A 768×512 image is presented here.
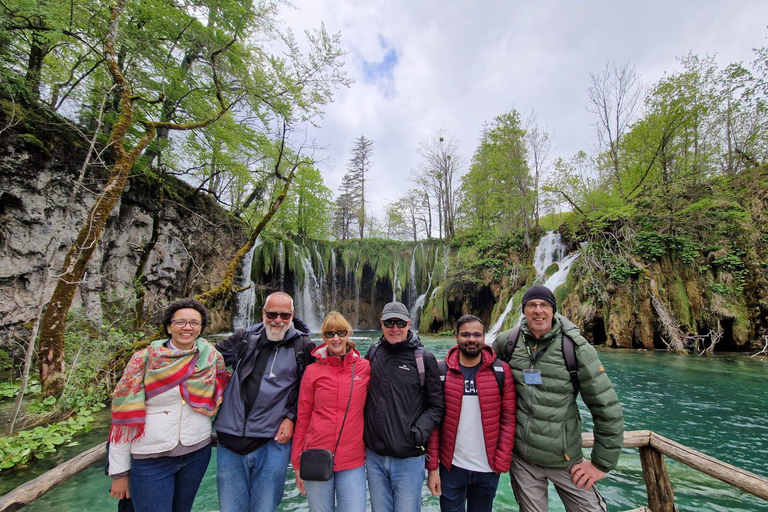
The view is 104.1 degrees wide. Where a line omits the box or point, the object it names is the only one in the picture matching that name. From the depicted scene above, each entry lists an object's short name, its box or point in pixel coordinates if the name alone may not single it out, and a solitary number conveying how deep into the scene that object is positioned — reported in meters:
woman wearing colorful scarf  1.91
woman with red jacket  2.04
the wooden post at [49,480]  1.82
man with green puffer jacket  2.01
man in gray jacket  2.09
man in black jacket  2.05
